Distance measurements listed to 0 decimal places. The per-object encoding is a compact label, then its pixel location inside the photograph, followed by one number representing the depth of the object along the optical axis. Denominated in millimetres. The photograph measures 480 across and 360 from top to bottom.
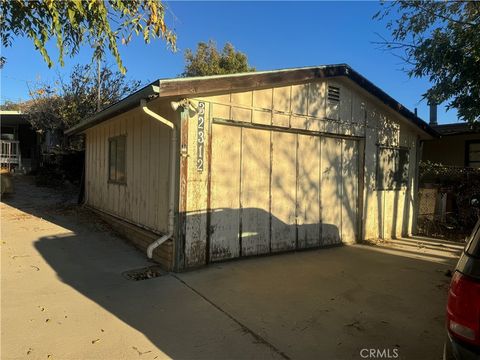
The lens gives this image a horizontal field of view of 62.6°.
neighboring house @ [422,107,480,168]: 12546
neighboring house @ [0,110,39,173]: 19703
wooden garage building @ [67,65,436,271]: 6008
